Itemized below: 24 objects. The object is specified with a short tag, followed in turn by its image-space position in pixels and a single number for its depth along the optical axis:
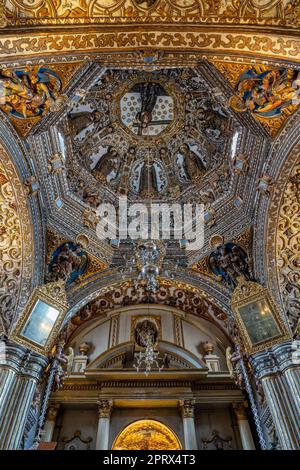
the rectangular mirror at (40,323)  8.14
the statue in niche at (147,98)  10.80
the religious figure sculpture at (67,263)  9.82
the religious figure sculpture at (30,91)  7.06
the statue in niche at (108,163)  11.69
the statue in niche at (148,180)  12.22
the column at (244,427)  9.57
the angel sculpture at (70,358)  11.10
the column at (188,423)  9.52
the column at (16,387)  6.79
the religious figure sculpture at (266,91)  7.08
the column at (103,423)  9.50
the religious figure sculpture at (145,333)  11.82
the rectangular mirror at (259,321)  7.97
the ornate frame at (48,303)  7.97
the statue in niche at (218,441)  9.95
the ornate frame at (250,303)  7.82
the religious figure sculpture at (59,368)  8.68
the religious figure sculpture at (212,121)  10.30
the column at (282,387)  6.64
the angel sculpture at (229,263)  9.79
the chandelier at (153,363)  11.05
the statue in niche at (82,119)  10.47
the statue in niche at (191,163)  11.64
